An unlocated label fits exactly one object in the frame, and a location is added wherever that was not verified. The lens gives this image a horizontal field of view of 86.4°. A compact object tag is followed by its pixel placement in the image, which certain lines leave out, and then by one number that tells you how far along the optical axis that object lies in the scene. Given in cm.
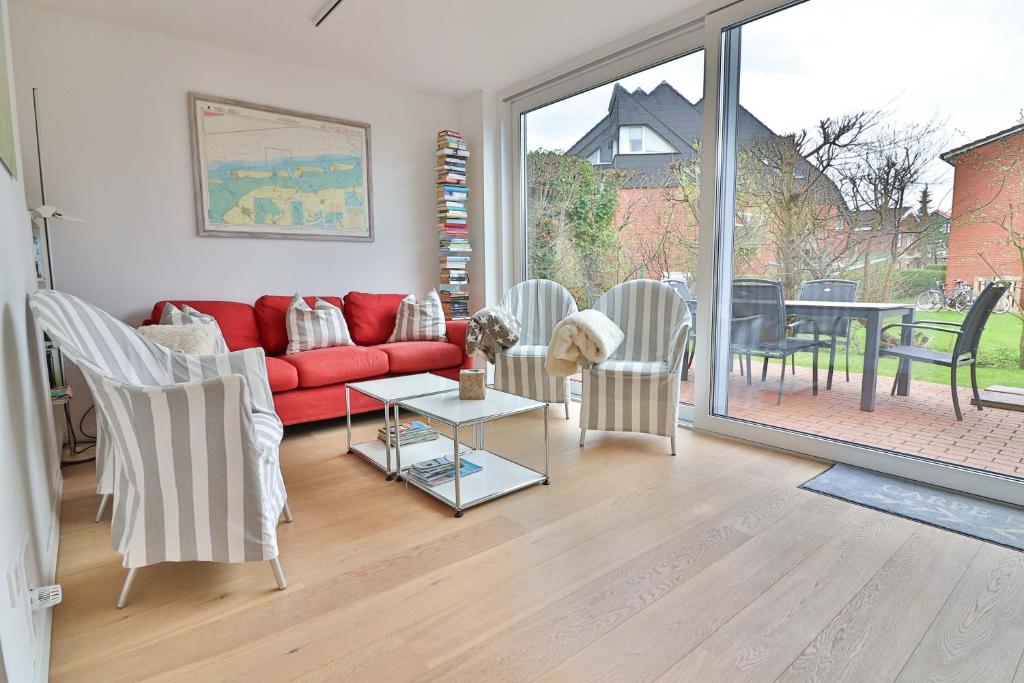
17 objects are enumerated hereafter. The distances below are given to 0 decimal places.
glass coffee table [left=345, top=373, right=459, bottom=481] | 272
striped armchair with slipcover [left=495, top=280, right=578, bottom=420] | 376
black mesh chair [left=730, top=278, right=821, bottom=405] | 313
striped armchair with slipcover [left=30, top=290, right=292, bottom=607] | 161
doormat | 215
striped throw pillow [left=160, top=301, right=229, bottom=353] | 317
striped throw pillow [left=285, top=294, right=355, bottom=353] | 367
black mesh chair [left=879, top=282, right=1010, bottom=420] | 245
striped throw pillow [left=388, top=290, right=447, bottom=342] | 409
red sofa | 335
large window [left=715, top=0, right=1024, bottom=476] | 243
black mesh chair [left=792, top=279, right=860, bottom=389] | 290
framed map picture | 377
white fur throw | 310
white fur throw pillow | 288
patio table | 272
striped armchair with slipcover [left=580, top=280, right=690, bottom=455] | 306
